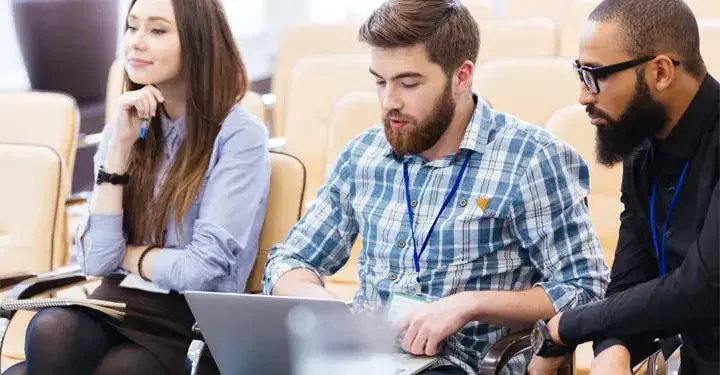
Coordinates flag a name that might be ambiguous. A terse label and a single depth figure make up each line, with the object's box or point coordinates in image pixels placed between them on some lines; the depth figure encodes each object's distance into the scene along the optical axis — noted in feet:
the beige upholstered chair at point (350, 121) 17.38
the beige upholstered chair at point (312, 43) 25.75
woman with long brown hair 14.04
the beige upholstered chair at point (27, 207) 16.31
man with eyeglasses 10.69
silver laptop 11.04
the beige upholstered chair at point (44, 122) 19.31
